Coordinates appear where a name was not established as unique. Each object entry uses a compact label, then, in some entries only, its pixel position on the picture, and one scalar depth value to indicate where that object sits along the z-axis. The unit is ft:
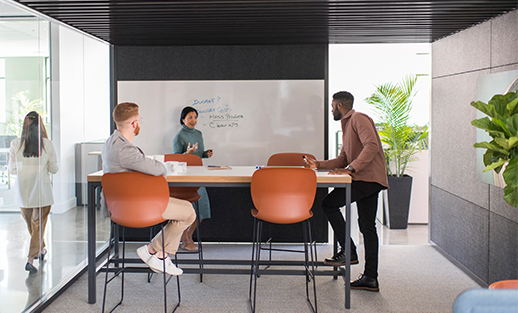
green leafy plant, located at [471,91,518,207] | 5.87
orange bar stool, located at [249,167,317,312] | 9.86
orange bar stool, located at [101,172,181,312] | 9.53
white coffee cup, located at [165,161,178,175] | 10.99
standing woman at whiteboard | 15.57
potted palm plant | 19.47
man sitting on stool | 9.61
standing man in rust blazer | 11.30
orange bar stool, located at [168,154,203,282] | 12.58
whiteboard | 16.55
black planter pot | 19.54
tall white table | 10.52
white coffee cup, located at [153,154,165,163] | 10.70
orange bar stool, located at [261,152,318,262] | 14.08
